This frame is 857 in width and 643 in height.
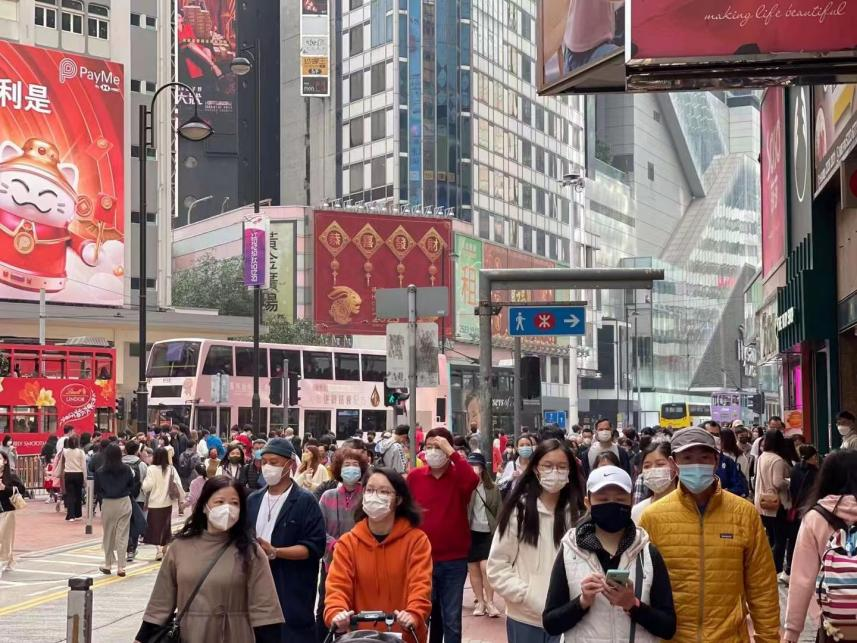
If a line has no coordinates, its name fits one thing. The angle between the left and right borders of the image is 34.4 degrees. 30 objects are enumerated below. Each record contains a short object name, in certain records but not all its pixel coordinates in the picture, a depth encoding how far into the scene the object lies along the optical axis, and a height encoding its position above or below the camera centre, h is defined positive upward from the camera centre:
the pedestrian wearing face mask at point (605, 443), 18.06 -0.59
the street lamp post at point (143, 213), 29.30 +4.40
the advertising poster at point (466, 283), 83.19 +7.16
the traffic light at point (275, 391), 35.00 +0.26
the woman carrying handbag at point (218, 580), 6.77 -0.88
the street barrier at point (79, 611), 7.59 -1.14
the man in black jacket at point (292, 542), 8.28 -0.85
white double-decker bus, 43.50 +0.50
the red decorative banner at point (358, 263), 78.31 +7.85
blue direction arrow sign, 22.70 +1.33
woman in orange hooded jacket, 6.64 -0.79
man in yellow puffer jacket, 5.91 -0.68
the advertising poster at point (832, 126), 15.93 +3.51
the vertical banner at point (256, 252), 42.38 +4.84
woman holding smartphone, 5.45 -0.70
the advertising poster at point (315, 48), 93.31 +23.84
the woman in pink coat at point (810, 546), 6.13 -0.65
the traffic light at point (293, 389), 38.59 +0.33
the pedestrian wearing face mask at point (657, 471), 8.72 -0.46
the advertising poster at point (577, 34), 14.38 +3.99
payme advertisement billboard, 58.53 +9.78
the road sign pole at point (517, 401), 21.15 -0.02
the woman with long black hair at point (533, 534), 7.09 -0.69
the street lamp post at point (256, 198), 37.28 +5.96
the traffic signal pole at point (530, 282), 18.33 +1.66
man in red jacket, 9.85 -0.88
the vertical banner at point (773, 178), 30.39 +5.30
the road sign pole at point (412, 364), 14.81 +0.40
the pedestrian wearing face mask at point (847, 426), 15.41 -0.31
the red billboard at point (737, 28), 9.88 +2.72
